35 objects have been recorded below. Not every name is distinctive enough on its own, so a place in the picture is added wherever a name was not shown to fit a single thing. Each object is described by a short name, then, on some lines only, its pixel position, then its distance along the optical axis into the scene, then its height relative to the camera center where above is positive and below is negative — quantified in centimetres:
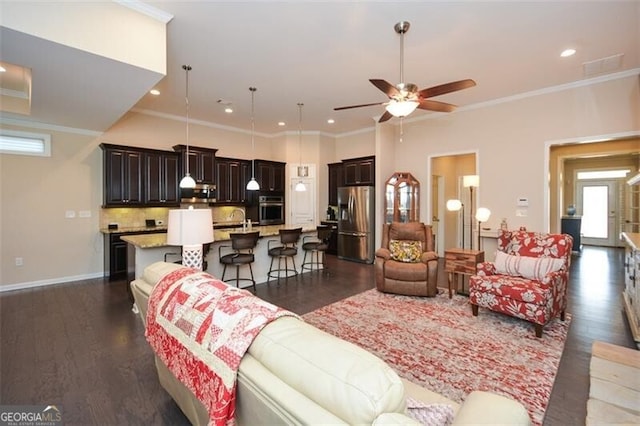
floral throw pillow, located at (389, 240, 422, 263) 433 -63
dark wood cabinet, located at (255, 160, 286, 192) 727 +85
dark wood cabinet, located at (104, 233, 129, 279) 519 -83
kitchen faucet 697 -6
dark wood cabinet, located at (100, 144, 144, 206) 526 +61
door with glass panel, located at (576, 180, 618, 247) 881 -9
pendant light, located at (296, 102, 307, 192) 711 +179
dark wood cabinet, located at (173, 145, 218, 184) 611 +98
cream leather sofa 78 -52
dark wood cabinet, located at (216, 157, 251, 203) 674 +71
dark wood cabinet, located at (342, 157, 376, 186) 678 +89
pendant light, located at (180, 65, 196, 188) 424 +40
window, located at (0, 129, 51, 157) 466 +108
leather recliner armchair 410 -79
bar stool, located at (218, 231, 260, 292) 425 -60
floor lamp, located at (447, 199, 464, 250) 456 +5
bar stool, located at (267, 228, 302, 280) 487 -71
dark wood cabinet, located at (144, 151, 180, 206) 568 +61
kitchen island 389 -63
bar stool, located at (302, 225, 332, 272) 539 -69
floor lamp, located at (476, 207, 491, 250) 439 -9
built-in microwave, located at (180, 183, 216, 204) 615 +32
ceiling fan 293 +120
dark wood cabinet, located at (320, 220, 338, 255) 768 -83
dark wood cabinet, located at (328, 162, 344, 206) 768 +76
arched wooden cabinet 635 +23
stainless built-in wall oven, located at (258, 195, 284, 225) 732 -1
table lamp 254 -16
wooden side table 406 -75
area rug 225 -131
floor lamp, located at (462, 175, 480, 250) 507 +47
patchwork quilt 105 -51
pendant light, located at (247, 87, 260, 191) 535 +122
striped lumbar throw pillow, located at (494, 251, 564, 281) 333 -67
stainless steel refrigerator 668 -33
